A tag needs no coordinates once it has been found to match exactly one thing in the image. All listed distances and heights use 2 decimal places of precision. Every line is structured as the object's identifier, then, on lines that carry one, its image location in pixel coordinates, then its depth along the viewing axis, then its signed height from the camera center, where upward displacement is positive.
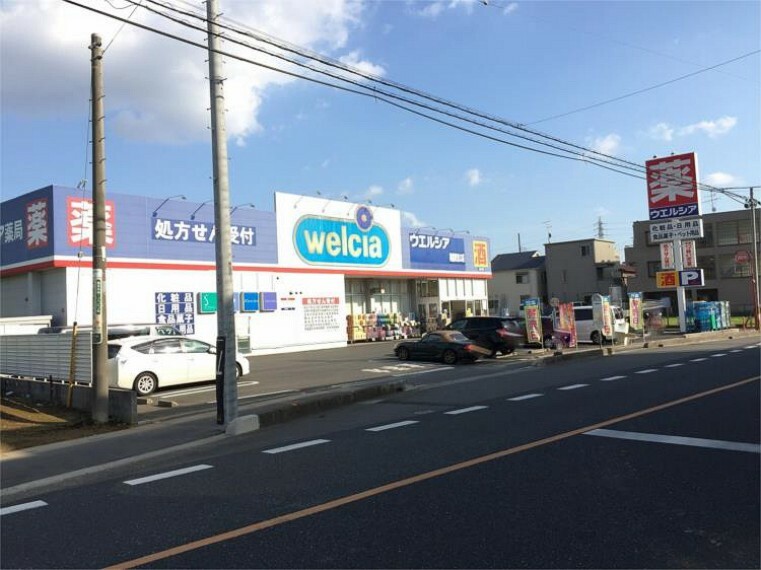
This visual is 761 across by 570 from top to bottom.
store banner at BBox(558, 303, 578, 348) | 24.36 -0.19
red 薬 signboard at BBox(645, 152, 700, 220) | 32.56 +6.64
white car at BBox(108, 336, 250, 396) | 15.01 -0.73
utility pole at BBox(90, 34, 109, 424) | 11.57 +1.91
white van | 27.70 -0.49
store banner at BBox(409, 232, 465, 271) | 37.81 +4.40
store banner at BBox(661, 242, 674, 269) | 34.97 +3.12
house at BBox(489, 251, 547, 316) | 68.19 +3.73
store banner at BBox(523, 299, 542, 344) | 24.05 -0.25
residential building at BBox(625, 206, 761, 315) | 59.81 +4.96
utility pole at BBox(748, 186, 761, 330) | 36.19 +1.25
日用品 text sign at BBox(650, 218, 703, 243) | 33.09 +4.36
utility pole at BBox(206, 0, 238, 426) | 10.32 +1.54
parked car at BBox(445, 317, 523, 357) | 22.94 -0.60
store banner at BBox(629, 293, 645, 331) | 29.28 -0.05
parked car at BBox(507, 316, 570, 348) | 24.06 -0.78
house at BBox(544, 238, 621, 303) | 64.06 +4.88
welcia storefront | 22.95 +2.85
